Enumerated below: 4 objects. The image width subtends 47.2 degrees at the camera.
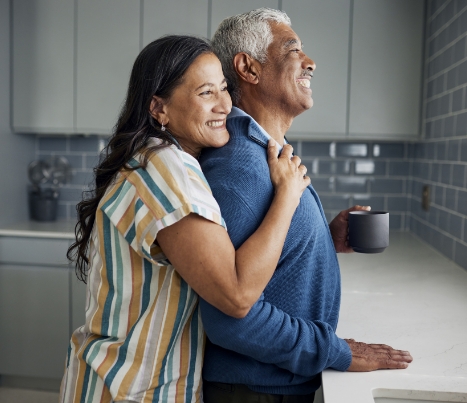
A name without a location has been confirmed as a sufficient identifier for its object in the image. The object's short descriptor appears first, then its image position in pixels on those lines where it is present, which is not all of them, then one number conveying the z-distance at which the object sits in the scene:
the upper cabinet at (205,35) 2.90
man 1.02
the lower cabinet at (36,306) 2.92
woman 0.94
